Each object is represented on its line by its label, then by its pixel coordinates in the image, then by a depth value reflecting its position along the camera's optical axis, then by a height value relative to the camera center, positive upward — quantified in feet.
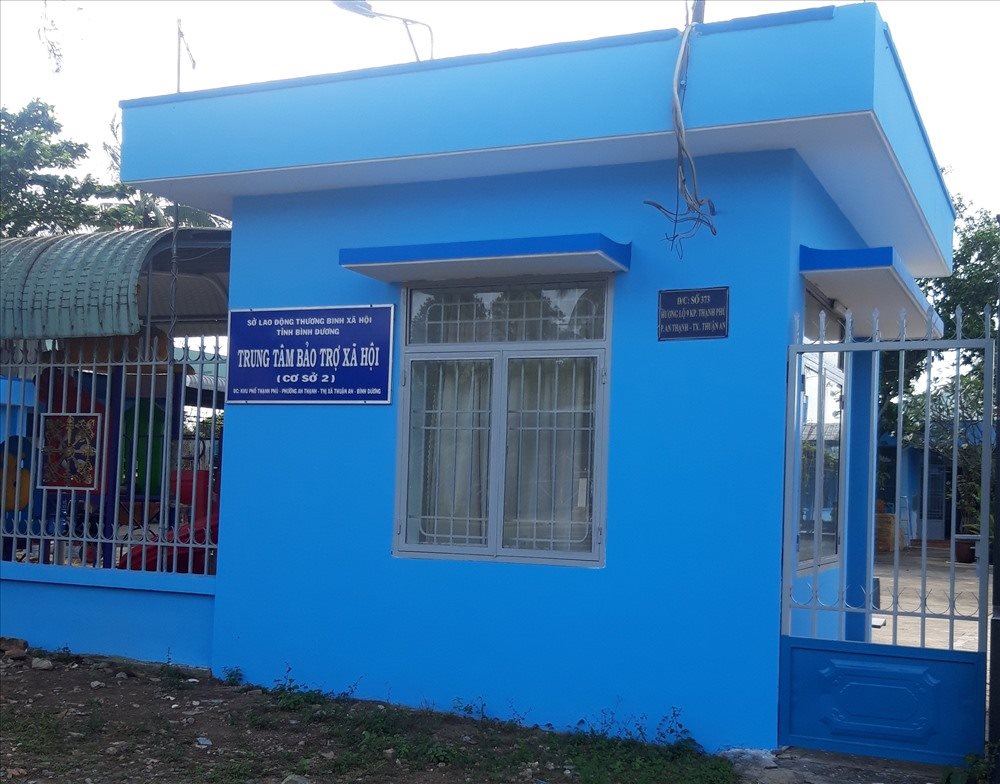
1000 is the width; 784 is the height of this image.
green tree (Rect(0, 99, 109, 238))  60.54 +14.52
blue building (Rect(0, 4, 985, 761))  18.01 +1.71
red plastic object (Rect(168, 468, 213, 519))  27.35 -1.31
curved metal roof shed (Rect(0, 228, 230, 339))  23.32 +3.65
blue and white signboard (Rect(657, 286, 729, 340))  18.60 +2.52
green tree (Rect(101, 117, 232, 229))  63.98 +13.81
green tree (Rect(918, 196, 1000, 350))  46.34 +8.05
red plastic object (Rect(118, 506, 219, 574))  23.81 -2.64
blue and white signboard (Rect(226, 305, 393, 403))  21.29 +1.84
